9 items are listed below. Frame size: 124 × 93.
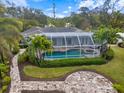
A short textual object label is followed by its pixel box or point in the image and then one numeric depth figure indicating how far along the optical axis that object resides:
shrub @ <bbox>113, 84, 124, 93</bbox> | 6.98
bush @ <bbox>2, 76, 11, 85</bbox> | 7.73
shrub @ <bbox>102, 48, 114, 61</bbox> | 10.67
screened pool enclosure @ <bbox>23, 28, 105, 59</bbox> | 11.40
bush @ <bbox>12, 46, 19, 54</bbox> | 12.84
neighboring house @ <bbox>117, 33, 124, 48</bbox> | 14.03
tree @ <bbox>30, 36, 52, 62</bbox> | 9.80
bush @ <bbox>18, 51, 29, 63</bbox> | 10.46
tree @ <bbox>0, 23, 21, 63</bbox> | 7.87
